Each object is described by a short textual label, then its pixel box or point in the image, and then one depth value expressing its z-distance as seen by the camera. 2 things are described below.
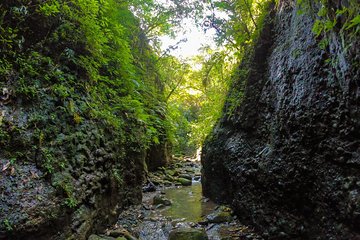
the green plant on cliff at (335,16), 2.51
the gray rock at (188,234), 4.54
